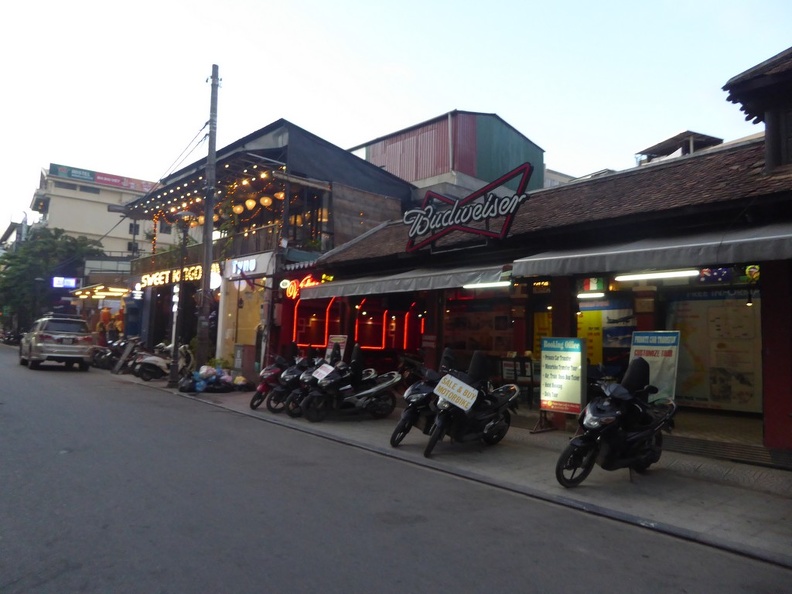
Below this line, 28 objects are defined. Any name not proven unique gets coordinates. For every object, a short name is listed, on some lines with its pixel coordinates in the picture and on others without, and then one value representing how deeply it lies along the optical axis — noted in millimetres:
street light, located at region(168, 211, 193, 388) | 16531
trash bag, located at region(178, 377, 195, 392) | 15523
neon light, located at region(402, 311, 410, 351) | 17795
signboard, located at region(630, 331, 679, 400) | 8109
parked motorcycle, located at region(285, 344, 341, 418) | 11211
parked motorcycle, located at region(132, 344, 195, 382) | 18531
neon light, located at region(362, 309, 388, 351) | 17453
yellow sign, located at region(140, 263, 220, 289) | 23391
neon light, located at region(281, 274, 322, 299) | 16719
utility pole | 16594
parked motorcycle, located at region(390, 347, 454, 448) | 8641
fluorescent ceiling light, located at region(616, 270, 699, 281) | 9219
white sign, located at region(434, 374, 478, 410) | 8141
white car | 19438
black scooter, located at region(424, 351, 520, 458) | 8195
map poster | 10516
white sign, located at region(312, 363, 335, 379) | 11117
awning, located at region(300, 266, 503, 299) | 10346
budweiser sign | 10820
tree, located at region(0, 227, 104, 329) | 38969
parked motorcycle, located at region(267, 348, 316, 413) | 11648
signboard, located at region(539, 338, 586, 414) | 9094
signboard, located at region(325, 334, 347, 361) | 13498
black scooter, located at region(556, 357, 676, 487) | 6656
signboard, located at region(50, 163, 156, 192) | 54750
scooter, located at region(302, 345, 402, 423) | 11102
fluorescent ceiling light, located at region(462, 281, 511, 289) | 9953
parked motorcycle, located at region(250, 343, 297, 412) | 12555
